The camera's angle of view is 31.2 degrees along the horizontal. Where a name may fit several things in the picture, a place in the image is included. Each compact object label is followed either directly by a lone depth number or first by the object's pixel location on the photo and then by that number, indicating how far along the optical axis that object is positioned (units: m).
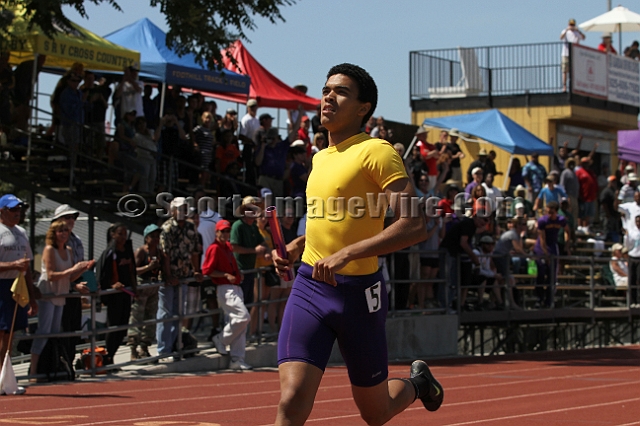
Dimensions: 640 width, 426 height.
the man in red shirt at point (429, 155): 22.38
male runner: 5.46
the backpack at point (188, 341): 14.20
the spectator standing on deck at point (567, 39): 35.31
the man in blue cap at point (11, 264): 11.41
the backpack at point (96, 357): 13.02
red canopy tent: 23.92
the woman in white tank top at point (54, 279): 12.24
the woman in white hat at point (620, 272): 22.19
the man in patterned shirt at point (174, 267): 13.88
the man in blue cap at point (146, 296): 13.90
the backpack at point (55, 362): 12.30
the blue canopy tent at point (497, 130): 26.61
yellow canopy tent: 16.80
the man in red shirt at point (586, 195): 27.28
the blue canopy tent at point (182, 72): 20.16
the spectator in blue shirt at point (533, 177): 25.78
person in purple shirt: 19.97
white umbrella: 36.31
